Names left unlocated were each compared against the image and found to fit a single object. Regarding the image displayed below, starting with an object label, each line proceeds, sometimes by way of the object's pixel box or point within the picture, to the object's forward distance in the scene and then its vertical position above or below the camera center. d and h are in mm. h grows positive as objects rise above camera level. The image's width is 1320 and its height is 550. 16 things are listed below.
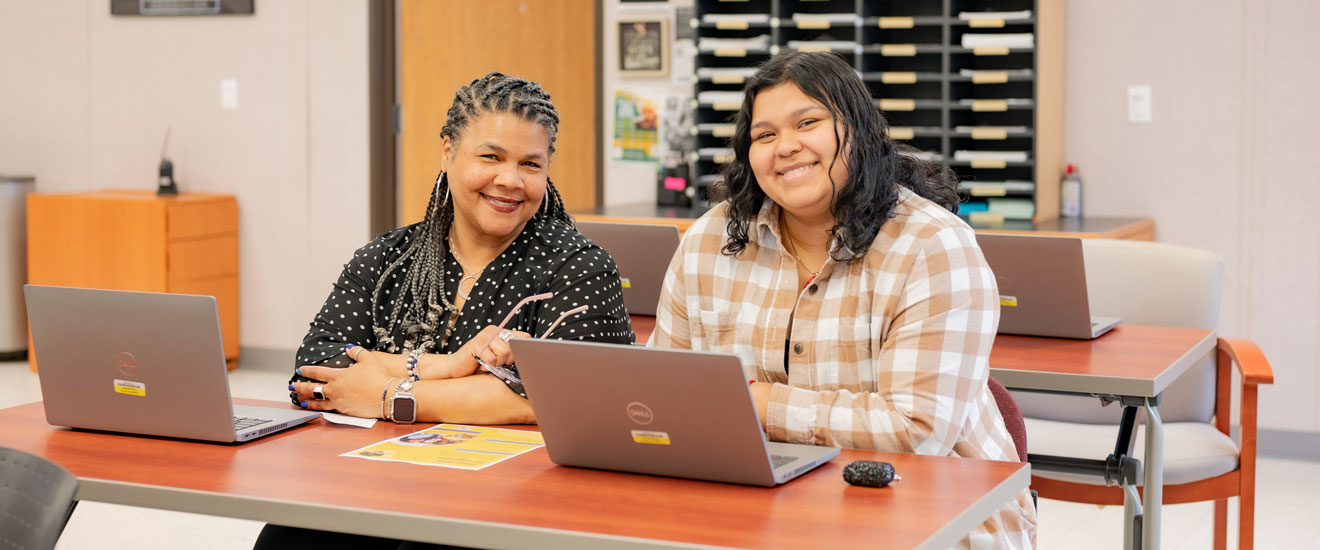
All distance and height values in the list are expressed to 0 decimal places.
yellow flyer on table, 1717 -357
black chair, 1258 -301
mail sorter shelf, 4531 +352
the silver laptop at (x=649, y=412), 1479 -267
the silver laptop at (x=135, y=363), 1760 -248
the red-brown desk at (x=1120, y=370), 2367 -346
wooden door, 5617 +484
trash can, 6012 -379
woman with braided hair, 2172 -149
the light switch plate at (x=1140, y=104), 4637 +241
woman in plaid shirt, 1850 -162
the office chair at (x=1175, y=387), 2791 -477
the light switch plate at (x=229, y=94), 5902 +356
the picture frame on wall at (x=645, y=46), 5203 +493
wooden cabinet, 5578 -283
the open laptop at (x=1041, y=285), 2672 -221
